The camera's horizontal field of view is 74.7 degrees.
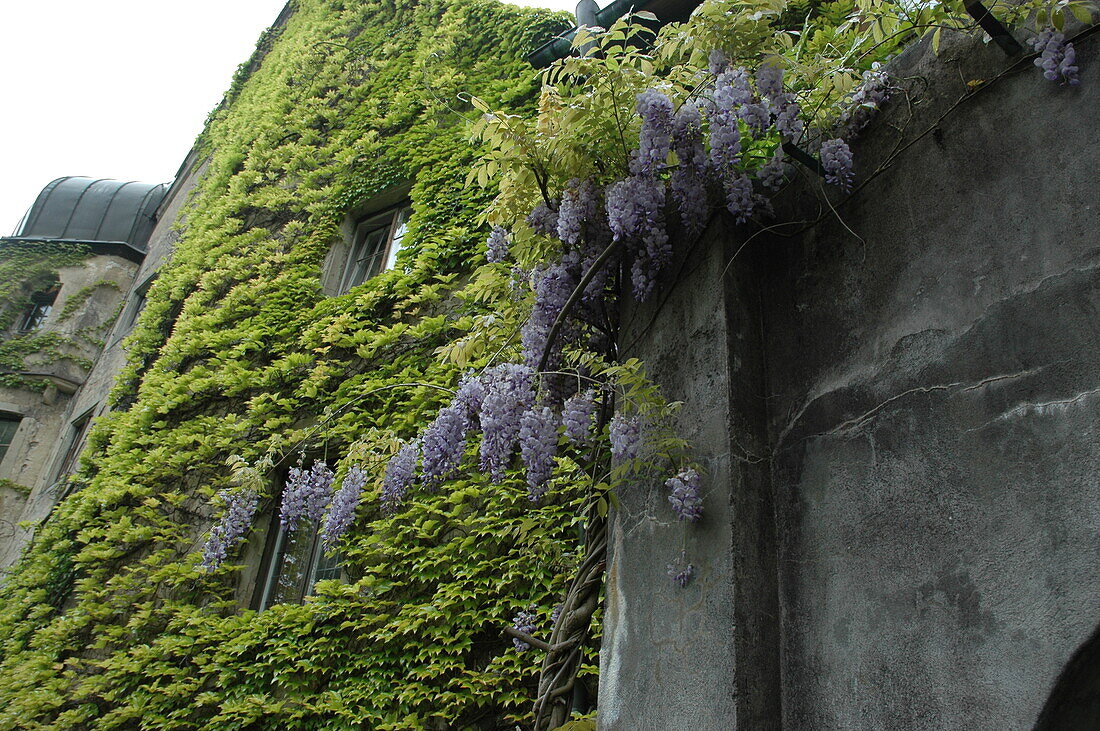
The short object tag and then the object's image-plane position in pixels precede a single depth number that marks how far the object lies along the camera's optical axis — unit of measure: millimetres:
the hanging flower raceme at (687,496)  1827
